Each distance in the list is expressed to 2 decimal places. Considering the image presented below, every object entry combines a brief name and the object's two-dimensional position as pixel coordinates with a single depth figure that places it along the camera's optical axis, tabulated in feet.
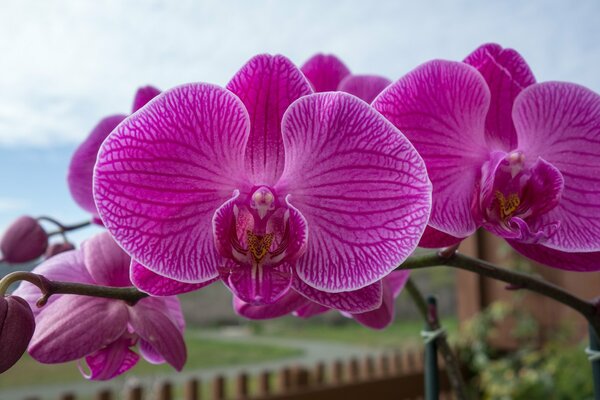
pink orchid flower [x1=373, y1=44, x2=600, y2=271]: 0.98
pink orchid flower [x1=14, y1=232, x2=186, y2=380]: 1.01
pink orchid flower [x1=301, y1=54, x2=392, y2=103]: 1.31
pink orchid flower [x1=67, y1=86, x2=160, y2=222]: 1.32
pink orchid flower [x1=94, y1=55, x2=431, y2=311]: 0.86
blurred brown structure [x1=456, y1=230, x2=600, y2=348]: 8.35
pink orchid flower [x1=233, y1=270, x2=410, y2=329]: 1.14
